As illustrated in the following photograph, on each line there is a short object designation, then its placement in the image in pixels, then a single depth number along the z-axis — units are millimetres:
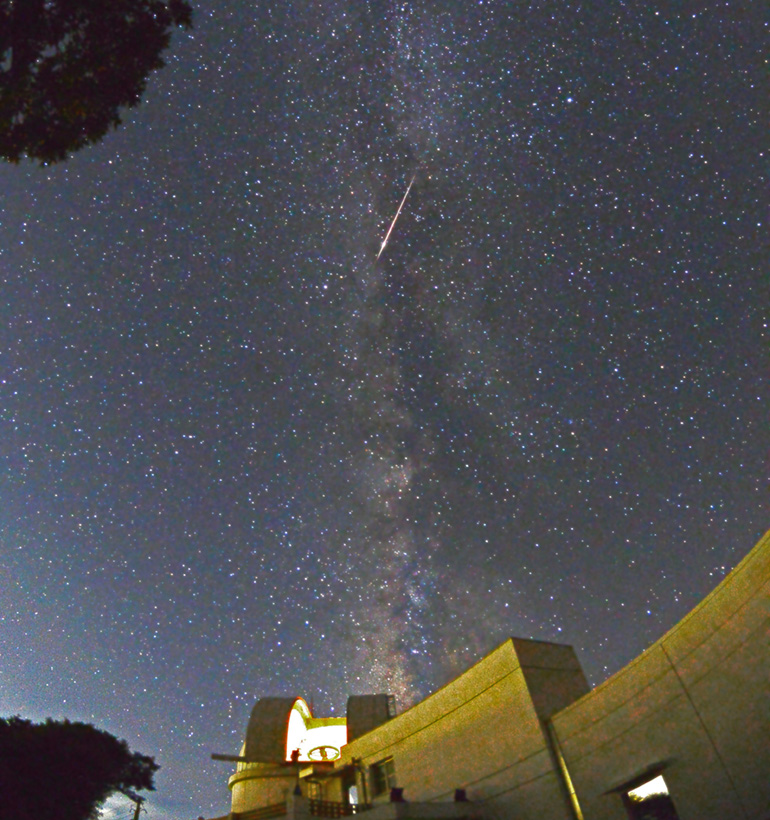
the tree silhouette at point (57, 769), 21750
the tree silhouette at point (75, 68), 10016
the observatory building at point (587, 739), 10922
